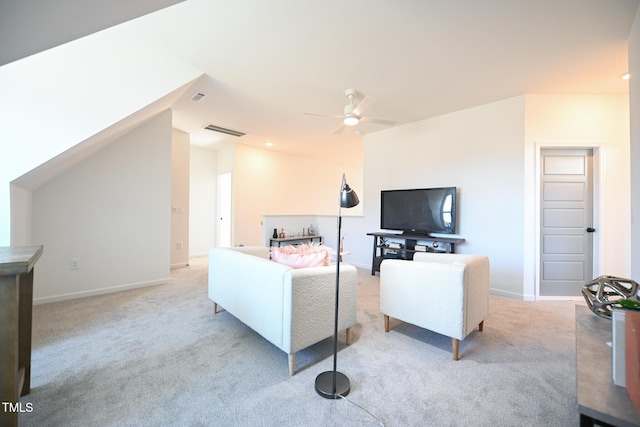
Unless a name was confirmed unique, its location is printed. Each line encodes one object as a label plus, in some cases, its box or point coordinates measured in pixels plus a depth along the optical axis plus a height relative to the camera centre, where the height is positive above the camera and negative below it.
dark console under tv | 3.87 -0.50
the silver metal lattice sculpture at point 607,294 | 1.46 -0.46
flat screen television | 3.90 +0.06
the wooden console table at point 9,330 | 1.06 -0.50
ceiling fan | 3.18 +1.21
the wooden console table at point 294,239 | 4.87 -0.53
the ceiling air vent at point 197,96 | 3.42 +1.55
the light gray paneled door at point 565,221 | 3.40 -0.07
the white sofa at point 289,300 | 1.72 -0.64
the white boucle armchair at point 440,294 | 1.93 -0.64
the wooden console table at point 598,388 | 0.76 -0.58
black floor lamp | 1.54 -1.06
